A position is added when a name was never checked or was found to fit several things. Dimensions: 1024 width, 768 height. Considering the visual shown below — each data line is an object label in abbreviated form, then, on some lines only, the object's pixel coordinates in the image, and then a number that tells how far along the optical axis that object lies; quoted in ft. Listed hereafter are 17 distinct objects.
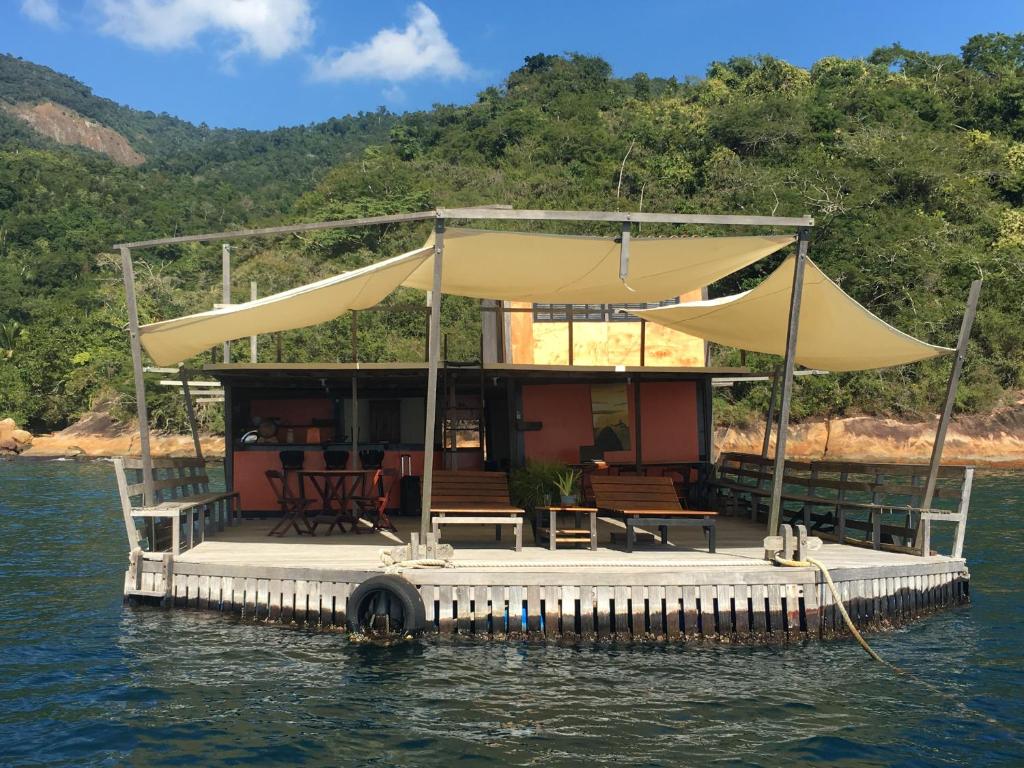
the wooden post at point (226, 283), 49.60
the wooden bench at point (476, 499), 35.06
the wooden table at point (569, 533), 36.01
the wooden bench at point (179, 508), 35.24
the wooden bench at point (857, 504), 36.58
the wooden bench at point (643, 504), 35.01
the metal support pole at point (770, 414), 48.04
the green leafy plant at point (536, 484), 42.96
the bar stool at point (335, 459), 46.93
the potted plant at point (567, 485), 37.76
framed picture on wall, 49.55
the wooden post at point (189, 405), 43.39
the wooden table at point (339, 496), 39.73
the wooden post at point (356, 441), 44.45
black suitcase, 48.24
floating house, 31.27
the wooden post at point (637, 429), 49.85
